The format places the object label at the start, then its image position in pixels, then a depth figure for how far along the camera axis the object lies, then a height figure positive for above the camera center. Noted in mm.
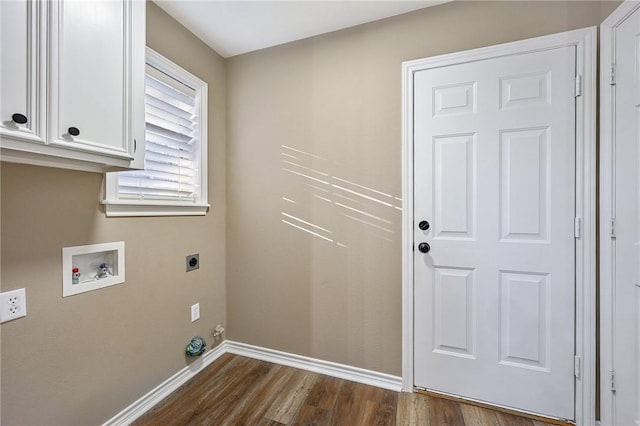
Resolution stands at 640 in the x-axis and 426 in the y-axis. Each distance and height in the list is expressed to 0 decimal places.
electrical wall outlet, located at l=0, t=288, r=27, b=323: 1124 -382
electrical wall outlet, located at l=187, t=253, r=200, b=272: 2023 -365
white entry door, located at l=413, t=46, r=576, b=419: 1540 -104
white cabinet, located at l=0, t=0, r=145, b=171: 925 +480
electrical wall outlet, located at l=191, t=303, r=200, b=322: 2043 -734
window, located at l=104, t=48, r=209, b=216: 1646 +397
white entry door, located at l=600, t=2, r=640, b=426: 1277 -35
